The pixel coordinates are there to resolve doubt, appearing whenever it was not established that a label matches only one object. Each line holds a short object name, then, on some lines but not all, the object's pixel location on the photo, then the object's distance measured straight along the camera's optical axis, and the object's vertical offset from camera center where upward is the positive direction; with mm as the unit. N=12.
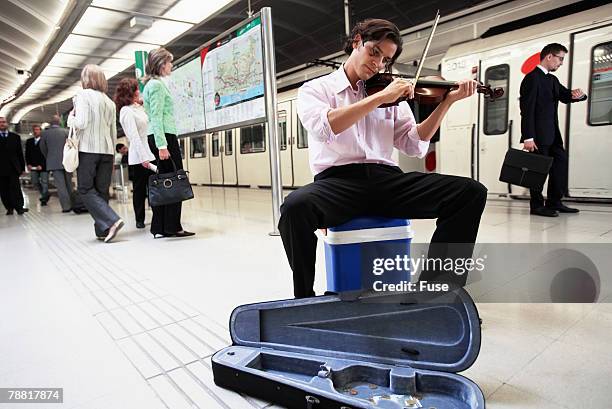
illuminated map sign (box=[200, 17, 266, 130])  3629 +875
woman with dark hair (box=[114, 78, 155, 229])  3840 +385
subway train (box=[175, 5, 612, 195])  4461 +569
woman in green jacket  3457 +387
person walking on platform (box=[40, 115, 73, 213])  6301 +172
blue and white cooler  1406 -346
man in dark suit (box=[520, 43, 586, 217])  3875 +415
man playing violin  1384 -69
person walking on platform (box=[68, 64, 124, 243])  3650 +226
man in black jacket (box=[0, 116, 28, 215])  6078 +32
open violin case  1089 -627
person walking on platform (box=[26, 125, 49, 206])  7930 +199
